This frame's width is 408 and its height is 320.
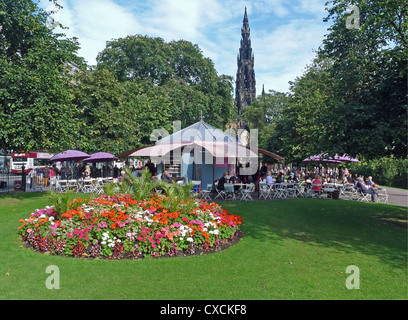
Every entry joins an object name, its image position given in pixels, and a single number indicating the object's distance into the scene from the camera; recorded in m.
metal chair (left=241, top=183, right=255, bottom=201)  16.52
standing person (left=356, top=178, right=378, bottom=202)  18.06
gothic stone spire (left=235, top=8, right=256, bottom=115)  93.62
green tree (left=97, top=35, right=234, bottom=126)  36.50
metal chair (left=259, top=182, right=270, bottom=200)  17.86
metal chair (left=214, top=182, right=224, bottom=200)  16.57
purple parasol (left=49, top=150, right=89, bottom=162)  21.33
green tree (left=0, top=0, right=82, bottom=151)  13.88
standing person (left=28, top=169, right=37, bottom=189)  24.21
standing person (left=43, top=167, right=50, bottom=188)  24.38
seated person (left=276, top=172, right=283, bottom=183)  19.53
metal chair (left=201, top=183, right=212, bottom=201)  16.06
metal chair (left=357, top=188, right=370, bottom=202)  18.19
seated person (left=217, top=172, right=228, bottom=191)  16.66
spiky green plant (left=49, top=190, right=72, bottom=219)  8.30
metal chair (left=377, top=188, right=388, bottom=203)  18.50
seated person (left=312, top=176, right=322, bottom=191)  18.44
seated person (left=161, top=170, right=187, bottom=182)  15.42
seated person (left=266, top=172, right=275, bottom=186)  19.11
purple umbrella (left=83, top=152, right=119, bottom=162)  22.14
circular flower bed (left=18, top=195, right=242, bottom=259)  7.07
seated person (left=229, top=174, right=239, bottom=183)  17.61
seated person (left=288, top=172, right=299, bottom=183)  21.85
